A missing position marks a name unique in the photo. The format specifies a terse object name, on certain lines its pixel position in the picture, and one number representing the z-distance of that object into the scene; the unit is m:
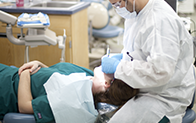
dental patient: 2.52
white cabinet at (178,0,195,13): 5.54
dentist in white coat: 2.31
